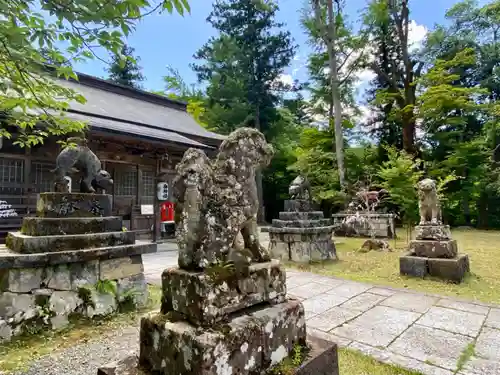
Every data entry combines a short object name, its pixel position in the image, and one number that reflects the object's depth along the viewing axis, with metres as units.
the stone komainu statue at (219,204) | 1.48
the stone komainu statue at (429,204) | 5.11
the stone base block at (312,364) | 1.44
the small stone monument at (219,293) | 1.33
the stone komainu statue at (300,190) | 6.68
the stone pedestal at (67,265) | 2.70
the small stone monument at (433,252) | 4.59
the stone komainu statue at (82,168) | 3.36
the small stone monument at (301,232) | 6.27
